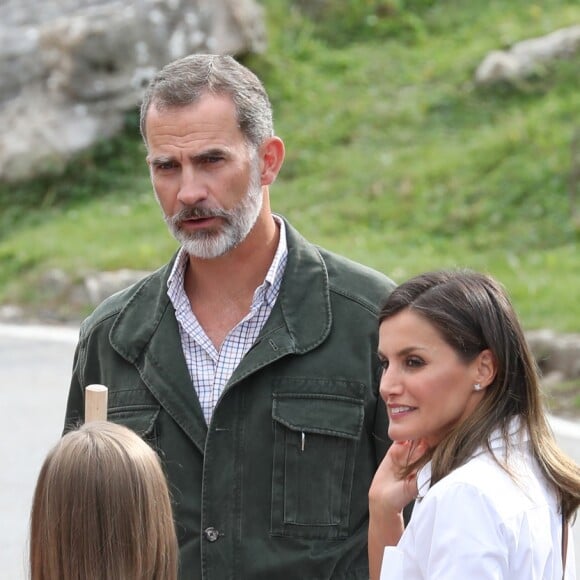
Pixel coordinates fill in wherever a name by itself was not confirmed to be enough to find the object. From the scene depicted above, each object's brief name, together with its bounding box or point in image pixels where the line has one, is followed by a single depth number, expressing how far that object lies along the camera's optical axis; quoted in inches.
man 228.7
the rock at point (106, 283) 749.3
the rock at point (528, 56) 928.9
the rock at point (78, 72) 957.8
